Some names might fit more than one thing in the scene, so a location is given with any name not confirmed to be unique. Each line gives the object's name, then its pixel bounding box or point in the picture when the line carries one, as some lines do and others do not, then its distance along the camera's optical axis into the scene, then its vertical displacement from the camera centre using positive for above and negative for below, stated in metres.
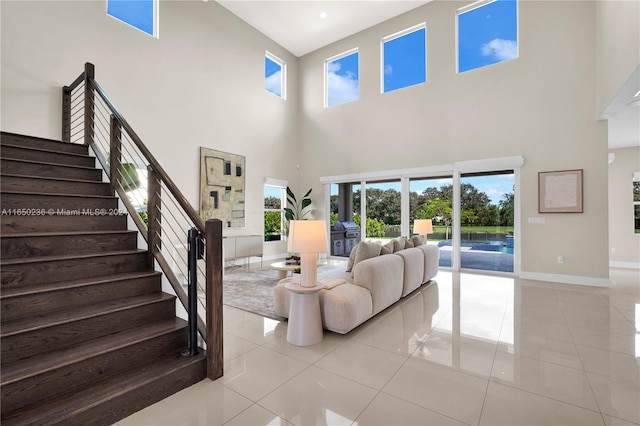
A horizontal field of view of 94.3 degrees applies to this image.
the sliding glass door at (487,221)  5.88 -0.18
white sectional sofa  2.89 -0.84
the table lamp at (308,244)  2.71 -0.29
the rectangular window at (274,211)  7.89 +0.05
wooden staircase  1.66 -0.69
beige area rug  3.89 -1.24
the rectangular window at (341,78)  7.97 +3.72
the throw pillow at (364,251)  3.51 -0.47
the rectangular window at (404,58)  6.88 +3.71
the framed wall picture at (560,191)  5.17 +0.36
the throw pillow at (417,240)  4.83 -0.46
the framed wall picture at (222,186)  6.29 +0.60
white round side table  2.75 -0.98
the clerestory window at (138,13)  5.11 +3.60
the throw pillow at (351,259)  3.67 -0.60
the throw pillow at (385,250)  3.82 -0.49
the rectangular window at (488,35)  5.85 +3.64
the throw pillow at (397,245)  4.15 -0.46
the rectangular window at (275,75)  7.98 +3.85
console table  6.28 -0.75
